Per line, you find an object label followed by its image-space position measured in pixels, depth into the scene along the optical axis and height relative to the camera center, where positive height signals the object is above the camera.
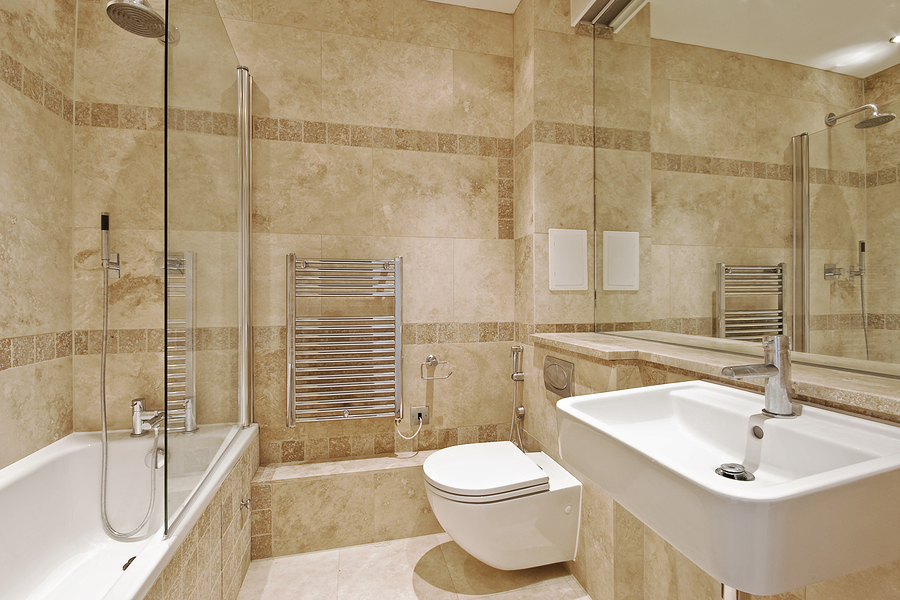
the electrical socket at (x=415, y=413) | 2.00 -0.56
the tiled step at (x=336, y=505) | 1.72 -0.91
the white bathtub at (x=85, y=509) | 1.03 -0.69
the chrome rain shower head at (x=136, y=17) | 1.20 +0.89
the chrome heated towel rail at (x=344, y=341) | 1.83 -0.19
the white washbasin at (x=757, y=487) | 0.51 -0.30
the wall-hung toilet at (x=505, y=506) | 1.38 -0.74
